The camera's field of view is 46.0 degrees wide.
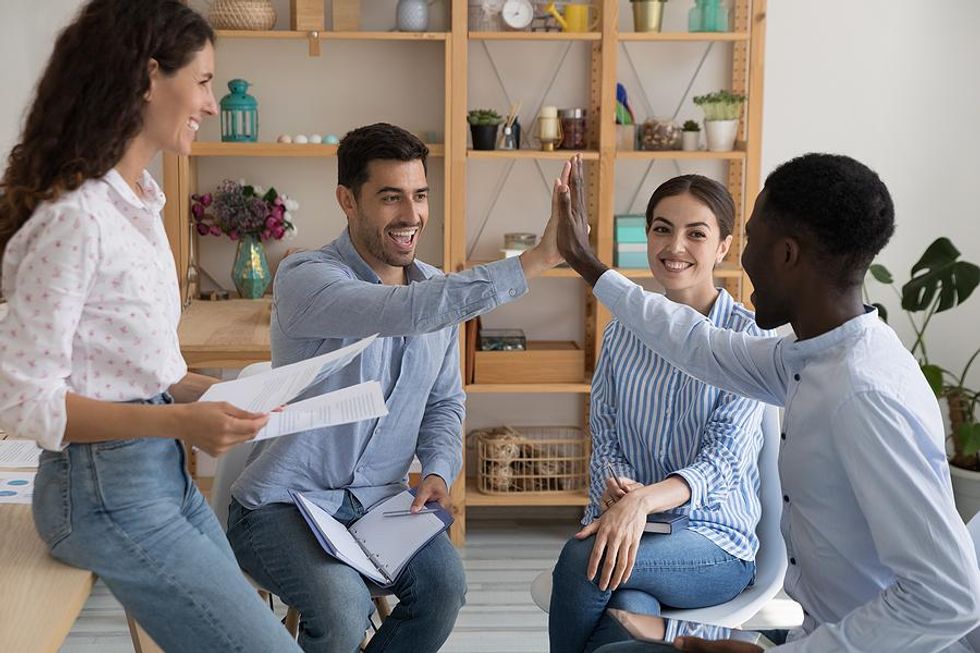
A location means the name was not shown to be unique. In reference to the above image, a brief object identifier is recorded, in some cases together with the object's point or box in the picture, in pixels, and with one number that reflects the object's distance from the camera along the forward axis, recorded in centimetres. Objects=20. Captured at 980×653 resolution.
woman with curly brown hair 133
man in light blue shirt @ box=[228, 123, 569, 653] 204
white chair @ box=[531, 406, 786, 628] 208
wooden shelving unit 369
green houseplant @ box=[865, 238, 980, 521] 375
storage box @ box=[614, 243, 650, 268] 384
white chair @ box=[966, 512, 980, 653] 153
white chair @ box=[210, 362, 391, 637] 243
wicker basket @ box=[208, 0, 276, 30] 366
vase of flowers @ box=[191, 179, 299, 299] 380
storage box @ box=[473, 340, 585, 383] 386
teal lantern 378
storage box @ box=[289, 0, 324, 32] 371
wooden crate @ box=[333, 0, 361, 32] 374
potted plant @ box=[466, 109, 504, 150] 378
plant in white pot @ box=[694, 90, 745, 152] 377
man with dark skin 140
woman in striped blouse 206
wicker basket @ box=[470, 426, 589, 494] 393
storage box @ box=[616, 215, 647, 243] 384
